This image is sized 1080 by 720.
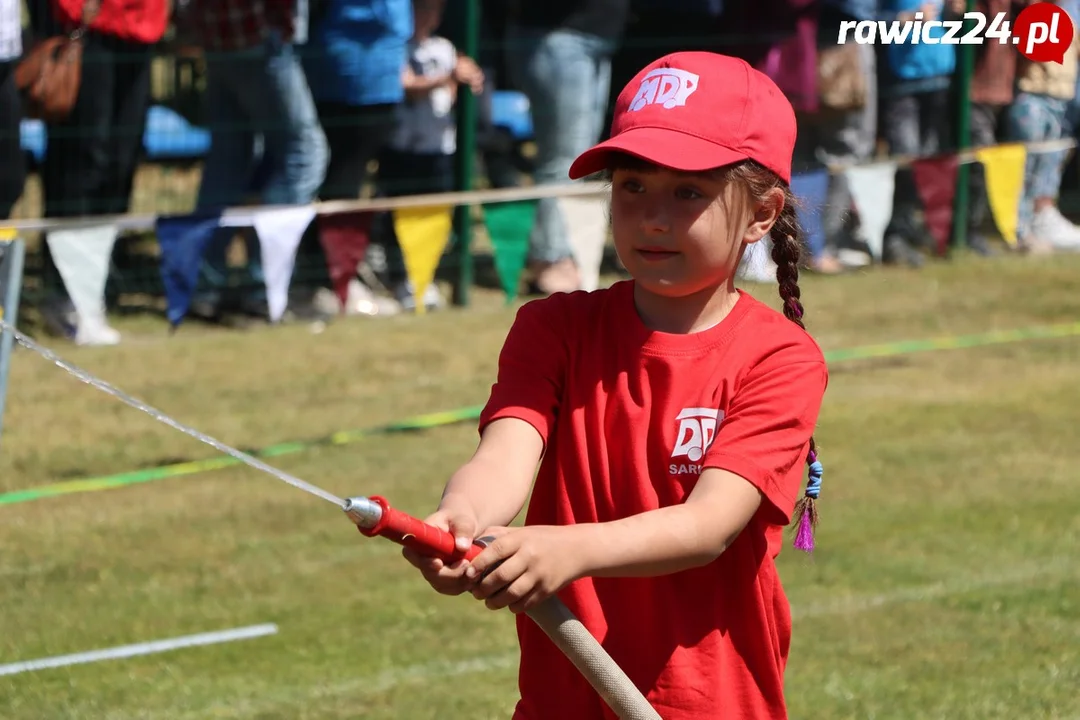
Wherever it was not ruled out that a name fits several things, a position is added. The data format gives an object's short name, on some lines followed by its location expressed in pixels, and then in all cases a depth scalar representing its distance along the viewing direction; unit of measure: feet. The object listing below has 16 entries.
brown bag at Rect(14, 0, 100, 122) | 53.21
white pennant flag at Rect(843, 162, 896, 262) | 68.38
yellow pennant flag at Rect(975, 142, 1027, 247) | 71.92
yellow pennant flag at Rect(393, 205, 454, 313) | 58.90
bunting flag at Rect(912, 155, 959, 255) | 72.84
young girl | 17.44
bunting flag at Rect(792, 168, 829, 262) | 64.44
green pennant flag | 60.49
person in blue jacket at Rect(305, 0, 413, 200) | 57.88
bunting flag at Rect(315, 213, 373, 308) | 57.26
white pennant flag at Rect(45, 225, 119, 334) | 51.03
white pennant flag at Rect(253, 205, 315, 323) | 54.75
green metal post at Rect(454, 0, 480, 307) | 64.23
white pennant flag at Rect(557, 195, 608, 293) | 60.85
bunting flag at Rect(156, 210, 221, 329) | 52.49
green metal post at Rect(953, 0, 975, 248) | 76.38
